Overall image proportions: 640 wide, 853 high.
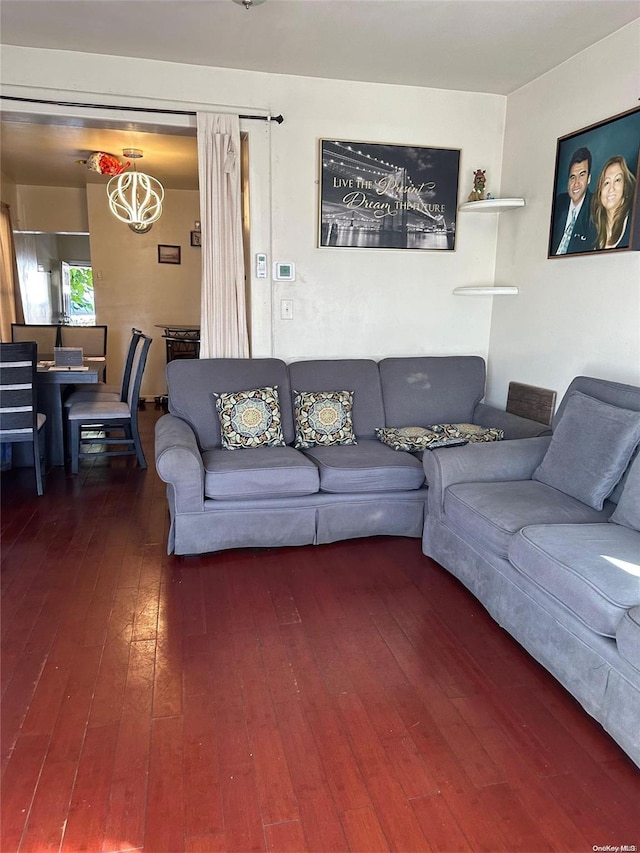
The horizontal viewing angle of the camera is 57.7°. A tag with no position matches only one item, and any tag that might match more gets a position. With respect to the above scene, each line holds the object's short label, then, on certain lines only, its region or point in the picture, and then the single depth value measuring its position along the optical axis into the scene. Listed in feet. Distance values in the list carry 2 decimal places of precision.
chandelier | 15.62
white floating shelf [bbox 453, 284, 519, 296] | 11.85
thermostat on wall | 11.94
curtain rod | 10.42
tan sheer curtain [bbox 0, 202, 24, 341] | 20.07
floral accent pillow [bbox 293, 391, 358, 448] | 10.85
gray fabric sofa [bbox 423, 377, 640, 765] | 5.64
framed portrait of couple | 8.98
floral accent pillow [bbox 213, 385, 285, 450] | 10.41
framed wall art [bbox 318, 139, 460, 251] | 11.85
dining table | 12.93
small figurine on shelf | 12.12
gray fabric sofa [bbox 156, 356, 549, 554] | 9.18
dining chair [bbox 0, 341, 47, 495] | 11.35
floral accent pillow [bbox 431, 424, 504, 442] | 10.58
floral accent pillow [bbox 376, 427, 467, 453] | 10.39
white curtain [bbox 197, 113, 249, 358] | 11.18
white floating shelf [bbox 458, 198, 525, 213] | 11.41
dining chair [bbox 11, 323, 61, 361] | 17.39
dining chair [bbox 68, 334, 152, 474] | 13.47
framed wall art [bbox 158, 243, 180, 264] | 23.89
